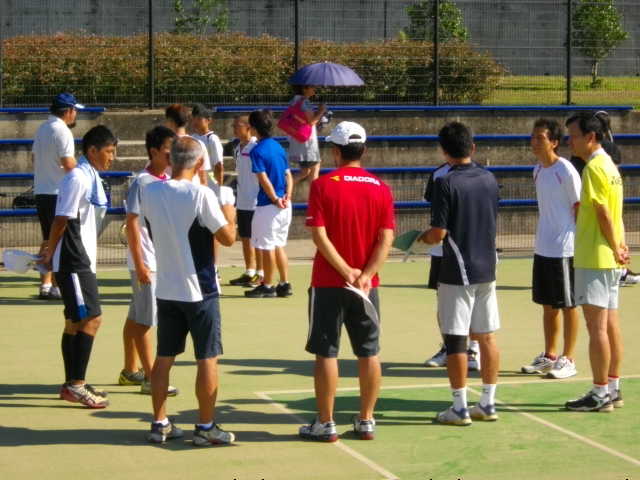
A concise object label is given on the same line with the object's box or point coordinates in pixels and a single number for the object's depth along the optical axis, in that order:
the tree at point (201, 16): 20.28
